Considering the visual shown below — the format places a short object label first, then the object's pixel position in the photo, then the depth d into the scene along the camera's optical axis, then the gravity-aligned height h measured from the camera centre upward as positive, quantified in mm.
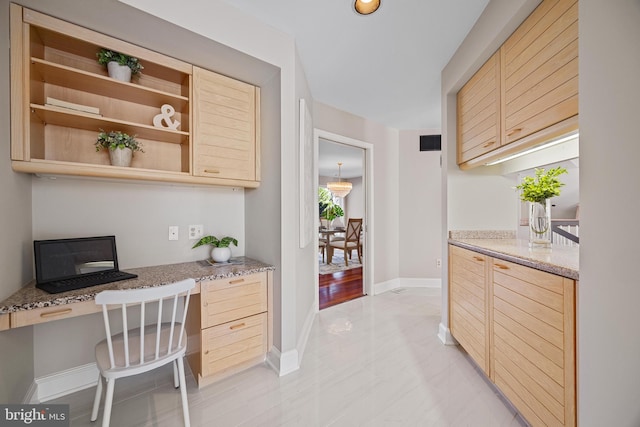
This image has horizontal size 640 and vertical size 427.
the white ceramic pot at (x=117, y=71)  1531 +874
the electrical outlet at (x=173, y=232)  1904 -152
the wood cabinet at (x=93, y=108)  1243 +672
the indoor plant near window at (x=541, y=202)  1633 +69
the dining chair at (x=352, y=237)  5531 -562
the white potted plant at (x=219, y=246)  1919 -266
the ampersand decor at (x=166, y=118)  1736 +660
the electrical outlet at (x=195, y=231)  1991 -154
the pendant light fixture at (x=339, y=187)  6590 +665
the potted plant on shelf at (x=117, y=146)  1527 +413
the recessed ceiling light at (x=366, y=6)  1538 +1294
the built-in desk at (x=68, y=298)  1096 -407
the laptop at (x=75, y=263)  1353 -301
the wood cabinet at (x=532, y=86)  1118 +693
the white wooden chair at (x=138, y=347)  1133 -714
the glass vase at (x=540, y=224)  1658 -81
